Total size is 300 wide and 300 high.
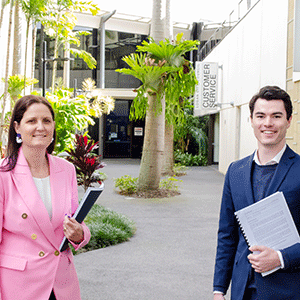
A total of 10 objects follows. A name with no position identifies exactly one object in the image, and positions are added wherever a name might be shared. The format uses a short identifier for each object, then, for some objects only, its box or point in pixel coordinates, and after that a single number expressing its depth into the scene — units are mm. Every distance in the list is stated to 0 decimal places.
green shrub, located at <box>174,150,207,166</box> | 22594
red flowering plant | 9991
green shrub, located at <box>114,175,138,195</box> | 11914
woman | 2129
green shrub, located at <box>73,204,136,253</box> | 6480
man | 2033
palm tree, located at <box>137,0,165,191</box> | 11367
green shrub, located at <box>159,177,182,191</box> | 12164
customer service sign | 19297
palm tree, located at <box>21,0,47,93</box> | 8031
